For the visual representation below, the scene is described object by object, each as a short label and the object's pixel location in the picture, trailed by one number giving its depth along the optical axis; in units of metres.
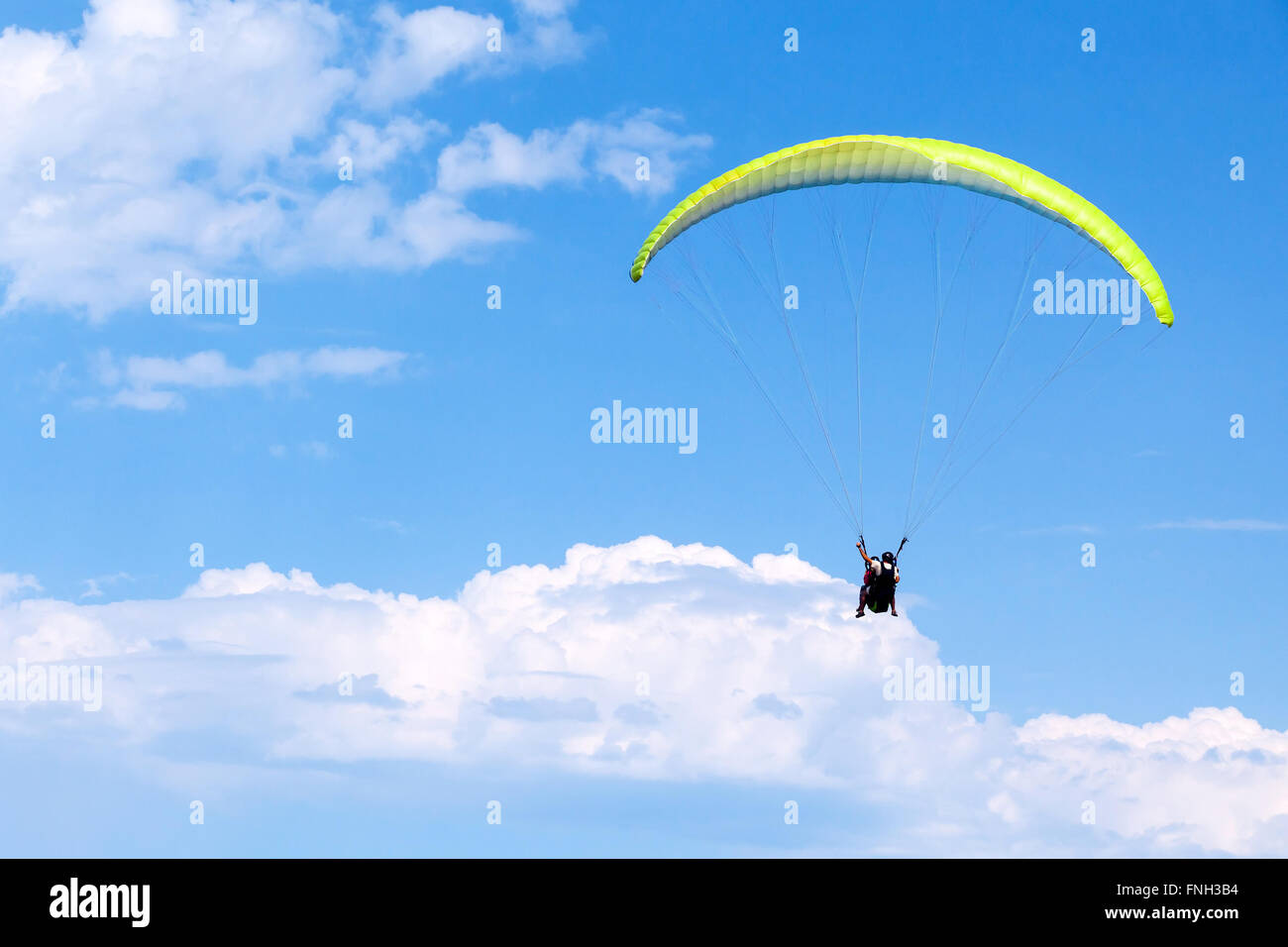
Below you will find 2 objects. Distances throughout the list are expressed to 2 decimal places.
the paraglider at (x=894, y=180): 38.06
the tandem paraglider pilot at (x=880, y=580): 38.59
